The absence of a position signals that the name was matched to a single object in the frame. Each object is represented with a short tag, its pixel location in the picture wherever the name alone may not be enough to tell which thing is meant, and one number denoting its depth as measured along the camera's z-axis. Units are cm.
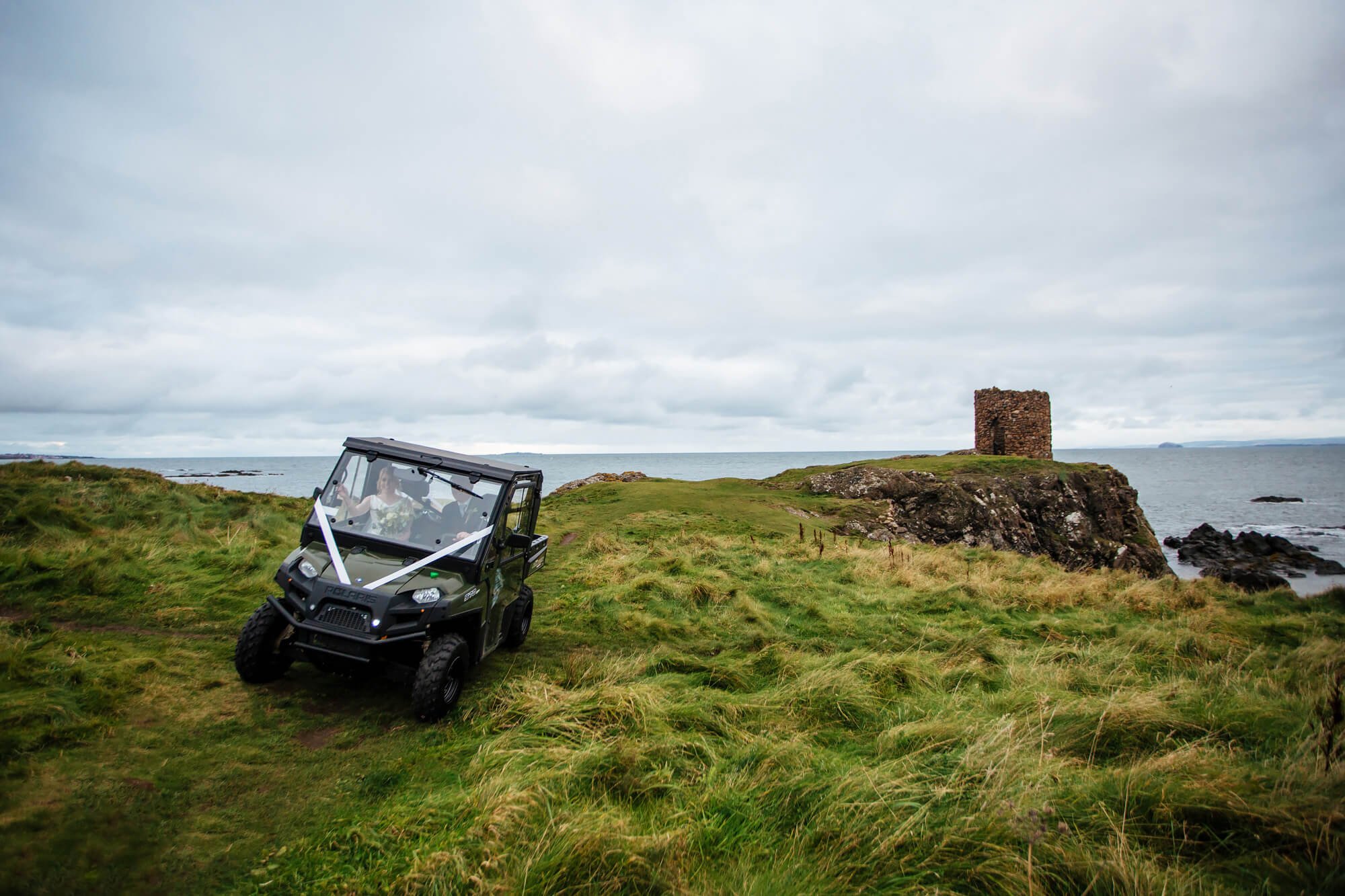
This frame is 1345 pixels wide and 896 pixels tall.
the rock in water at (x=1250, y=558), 2780
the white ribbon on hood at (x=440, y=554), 595
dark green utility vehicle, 576
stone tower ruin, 4266
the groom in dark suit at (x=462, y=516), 675
